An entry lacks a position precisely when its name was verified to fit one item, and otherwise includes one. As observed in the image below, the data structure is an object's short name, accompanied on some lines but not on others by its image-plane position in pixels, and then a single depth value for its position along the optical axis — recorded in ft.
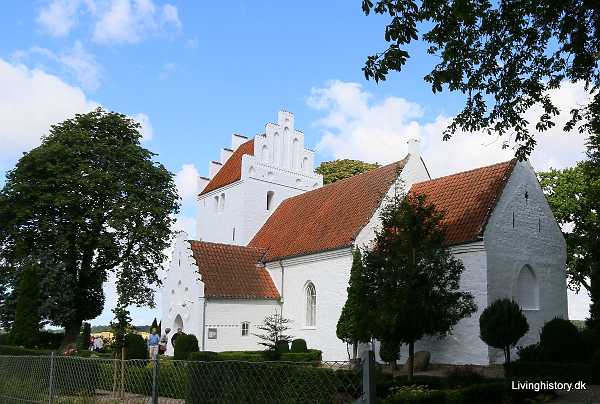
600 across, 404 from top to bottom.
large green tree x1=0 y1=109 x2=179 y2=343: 93.76
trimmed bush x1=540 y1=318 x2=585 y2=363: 54.75
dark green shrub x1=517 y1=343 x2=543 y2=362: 56.18
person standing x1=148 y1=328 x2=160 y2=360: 70.74
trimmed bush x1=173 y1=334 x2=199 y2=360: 72.54
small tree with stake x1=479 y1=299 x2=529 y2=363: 55.98
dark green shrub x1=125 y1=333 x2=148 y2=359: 67.15
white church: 67.05
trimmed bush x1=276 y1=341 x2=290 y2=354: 77.36
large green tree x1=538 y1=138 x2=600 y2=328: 106.83
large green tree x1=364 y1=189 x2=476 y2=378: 53.47
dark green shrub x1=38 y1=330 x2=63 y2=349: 98.21
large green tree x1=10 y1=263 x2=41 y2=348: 85.81
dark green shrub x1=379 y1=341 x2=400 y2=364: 61.05
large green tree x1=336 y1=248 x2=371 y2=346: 56.98
